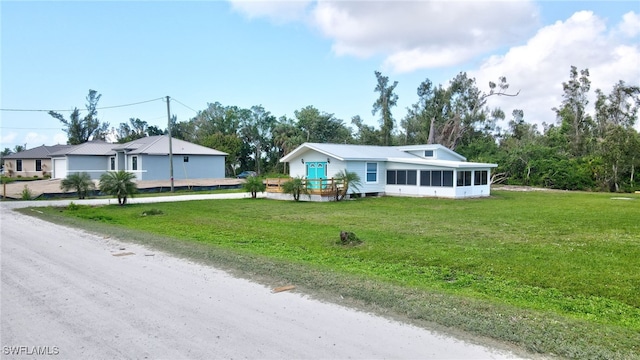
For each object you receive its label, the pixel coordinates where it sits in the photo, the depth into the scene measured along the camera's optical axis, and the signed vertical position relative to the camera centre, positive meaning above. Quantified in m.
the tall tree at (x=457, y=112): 45.06 +6.67
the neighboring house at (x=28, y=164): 46.66 +1.34
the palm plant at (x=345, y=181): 21.97 -0.39
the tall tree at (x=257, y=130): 51.50 +5.50
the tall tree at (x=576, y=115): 42.83 +6.07
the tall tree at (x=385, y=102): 47.53 +8.10
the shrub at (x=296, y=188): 21.55 -0.72
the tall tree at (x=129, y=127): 67.50 +7.73
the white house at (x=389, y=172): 22.52 +0.09
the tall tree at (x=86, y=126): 61.56 +7.41
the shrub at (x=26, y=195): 22.20 -1.02
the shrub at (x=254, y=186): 23.31 -0.65
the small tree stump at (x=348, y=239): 9.10 -1.42
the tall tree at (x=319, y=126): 46.47 +5.30
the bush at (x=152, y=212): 15.44 -1.37
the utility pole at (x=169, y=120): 28.02 +3.61
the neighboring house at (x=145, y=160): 34.12 +1.36
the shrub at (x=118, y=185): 18.58 -0.42
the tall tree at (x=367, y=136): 48.53 +4.41
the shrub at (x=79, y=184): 21.41 -0.42
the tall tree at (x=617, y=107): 41.56 +6.46
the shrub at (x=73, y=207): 16.57 -1.25
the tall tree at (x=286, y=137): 45.45 +4.05
